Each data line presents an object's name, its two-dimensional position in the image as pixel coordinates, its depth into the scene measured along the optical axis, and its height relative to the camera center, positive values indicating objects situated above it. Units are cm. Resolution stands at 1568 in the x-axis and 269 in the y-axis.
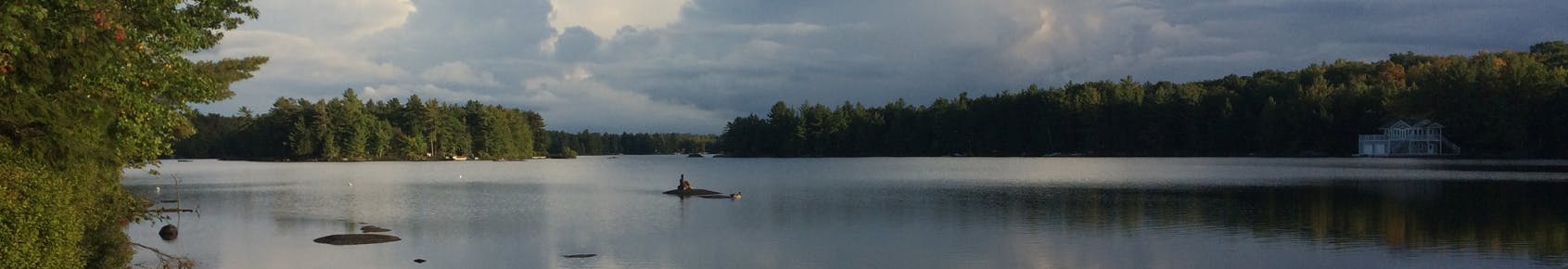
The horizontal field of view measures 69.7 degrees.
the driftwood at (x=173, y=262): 2352 -230
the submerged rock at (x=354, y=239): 2886 -211
